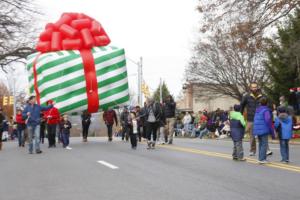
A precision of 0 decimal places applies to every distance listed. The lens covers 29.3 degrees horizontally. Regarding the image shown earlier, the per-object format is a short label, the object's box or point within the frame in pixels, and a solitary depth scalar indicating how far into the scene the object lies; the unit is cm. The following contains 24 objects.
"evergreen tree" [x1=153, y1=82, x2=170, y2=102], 12672
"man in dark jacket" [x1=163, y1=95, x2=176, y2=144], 2111
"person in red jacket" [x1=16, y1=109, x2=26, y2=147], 2367
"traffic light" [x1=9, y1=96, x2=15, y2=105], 6397
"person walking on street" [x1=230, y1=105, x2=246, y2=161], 1335
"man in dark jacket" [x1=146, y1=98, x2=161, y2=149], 1858
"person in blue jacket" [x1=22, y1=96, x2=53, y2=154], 1762
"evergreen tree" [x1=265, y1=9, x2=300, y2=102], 4255
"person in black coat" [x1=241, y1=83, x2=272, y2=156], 1463
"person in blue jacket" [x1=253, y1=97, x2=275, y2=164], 1285
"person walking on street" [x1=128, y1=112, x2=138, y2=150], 1875
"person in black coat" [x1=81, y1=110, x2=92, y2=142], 2456
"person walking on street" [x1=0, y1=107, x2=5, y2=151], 2170
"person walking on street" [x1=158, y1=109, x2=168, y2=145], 2012
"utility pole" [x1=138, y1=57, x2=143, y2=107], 5066
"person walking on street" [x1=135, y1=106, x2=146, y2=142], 2463
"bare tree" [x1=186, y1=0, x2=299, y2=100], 5397
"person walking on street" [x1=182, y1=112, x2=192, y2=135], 3553
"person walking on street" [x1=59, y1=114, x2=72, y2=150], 2133
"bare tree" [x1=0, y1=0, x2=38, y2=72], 2316
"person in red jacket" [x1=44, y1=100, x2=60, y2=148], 2058
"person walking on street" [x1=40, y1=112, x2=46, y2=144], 2569
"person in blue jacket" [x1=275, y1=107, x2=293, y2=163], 1297
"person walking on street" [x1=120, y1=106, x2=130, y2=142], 2379
